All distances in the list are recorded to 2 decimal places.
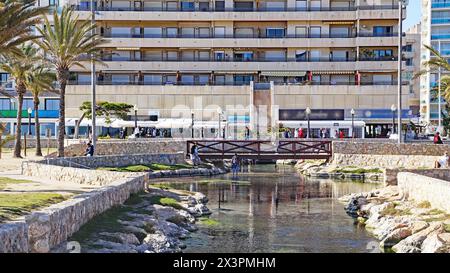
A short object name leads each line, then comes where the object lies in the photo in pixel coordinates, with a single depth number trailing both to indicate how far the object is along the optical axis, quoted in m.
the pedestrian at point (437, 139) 62.36
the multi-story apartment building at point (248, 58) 88.19
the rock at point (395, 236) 26.53
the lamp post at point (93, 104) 52.41
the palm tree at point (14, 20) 30.50
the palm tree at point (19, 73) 54.31
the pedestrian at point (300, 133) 73.75
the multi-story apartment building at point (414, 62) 120.12
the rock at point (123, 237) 22.69
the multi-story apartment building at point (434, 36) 123.81
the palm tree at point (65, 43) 47.88
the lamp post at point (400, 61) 52.53
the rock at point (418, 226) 26.58
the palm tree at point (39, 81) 56.88
